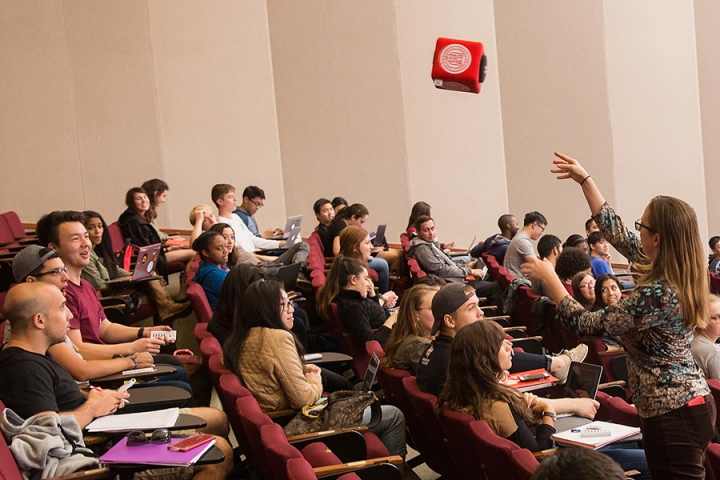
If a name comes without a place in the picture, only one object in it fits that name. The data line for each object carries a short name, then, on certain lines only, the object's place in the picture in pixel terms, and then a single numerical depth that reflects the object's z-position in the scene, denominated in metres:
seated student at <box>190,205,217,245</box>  5.06
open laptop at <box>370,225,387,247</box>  5.84
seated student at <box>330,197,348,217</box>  6.91
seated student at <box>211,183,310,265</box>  5.30
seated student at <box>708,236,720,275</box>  5.93
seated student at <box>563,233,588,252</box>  5.32
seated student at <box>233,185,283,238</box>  6.18
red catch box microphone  4.47
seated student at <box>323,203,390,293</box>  5.18
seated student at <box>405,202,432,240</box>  6.24
